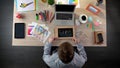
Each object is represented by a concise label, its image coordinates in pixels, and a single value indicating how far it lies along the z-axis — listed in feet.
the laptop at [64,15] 2.92
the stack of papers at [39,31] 3.00
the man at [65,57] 2.41
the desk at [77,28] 3.01
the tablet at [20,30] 3.01
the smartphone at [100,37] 3.03
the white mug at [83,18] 3.03
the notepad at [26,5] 3.04
